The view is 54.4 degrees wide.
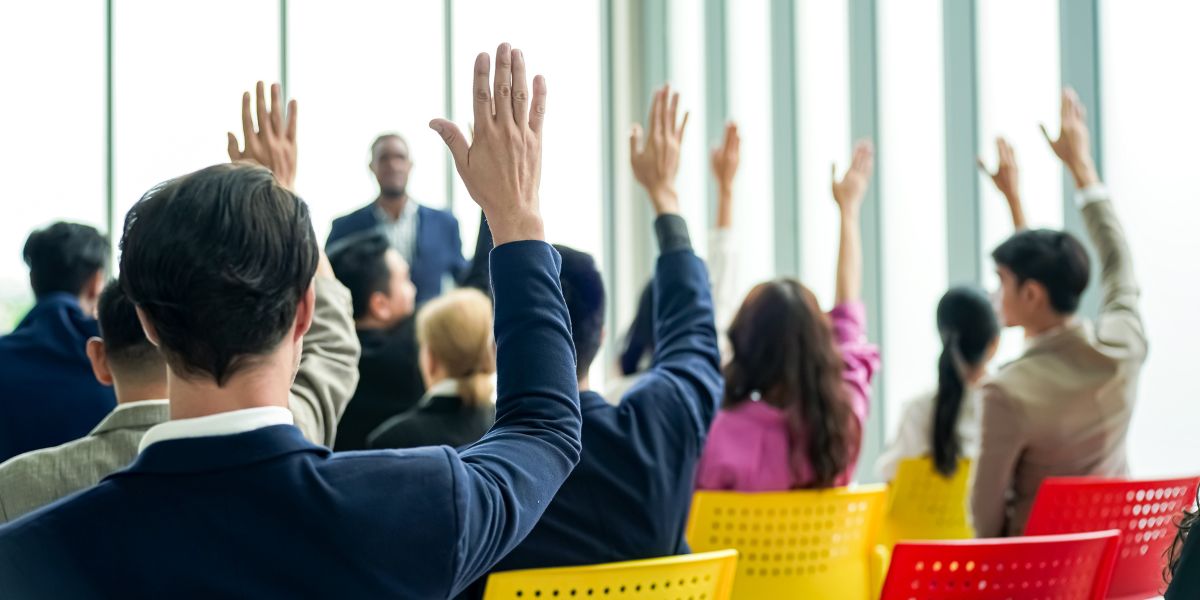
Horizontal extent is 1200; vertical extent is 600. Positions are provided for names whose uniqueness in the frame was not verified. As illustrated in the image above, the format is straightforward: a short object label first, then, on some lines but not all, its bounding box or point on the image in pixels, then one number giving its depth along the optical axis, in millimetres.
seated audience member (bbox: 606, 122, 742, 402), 3207
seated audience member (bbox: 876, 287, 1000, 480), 3672
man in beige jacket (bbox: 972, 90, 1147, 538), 2988
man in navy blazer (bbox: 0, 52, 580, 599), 1039
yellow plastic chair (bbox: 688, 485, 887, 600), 2689
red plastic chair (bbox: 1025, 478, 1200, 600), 2594
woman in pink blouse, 3025
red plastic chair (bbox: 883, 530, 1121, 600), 1927
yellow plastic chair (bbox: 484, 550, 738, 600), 1790
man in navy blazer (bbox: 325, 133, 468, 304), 5852
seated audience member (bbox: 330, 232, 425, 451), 3736
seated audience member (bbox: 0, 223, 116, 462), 2473
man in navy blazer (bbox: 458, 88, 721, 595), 2143
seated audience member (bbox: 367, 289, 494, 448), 2646
